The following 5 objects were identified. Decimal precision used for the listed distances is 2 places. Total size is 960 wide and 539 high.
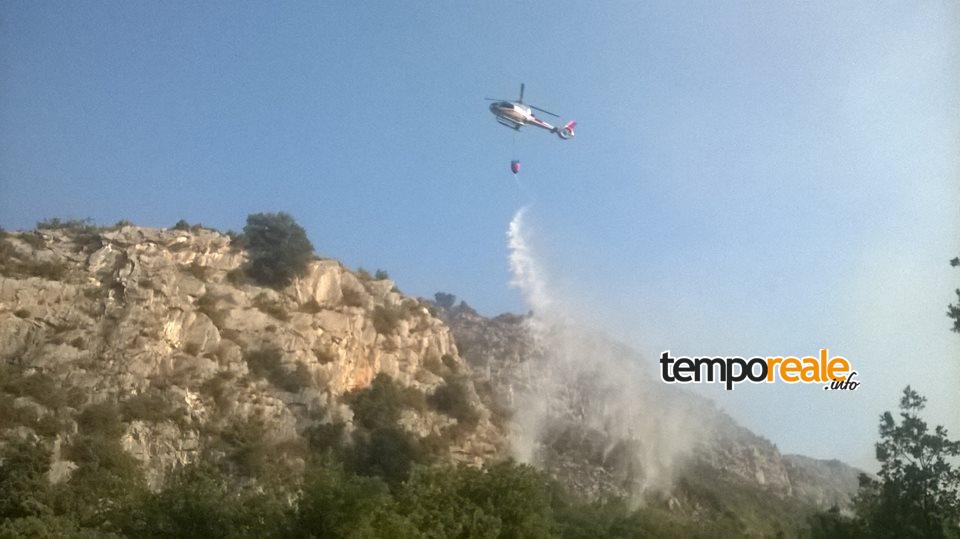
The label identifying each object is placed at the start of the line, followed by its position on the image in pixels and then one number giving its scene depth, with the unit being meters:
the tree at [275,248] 62.03
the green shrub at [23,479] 34.72
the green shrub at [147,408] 44.37
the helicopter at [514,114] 58.91
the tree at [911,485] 30.00
